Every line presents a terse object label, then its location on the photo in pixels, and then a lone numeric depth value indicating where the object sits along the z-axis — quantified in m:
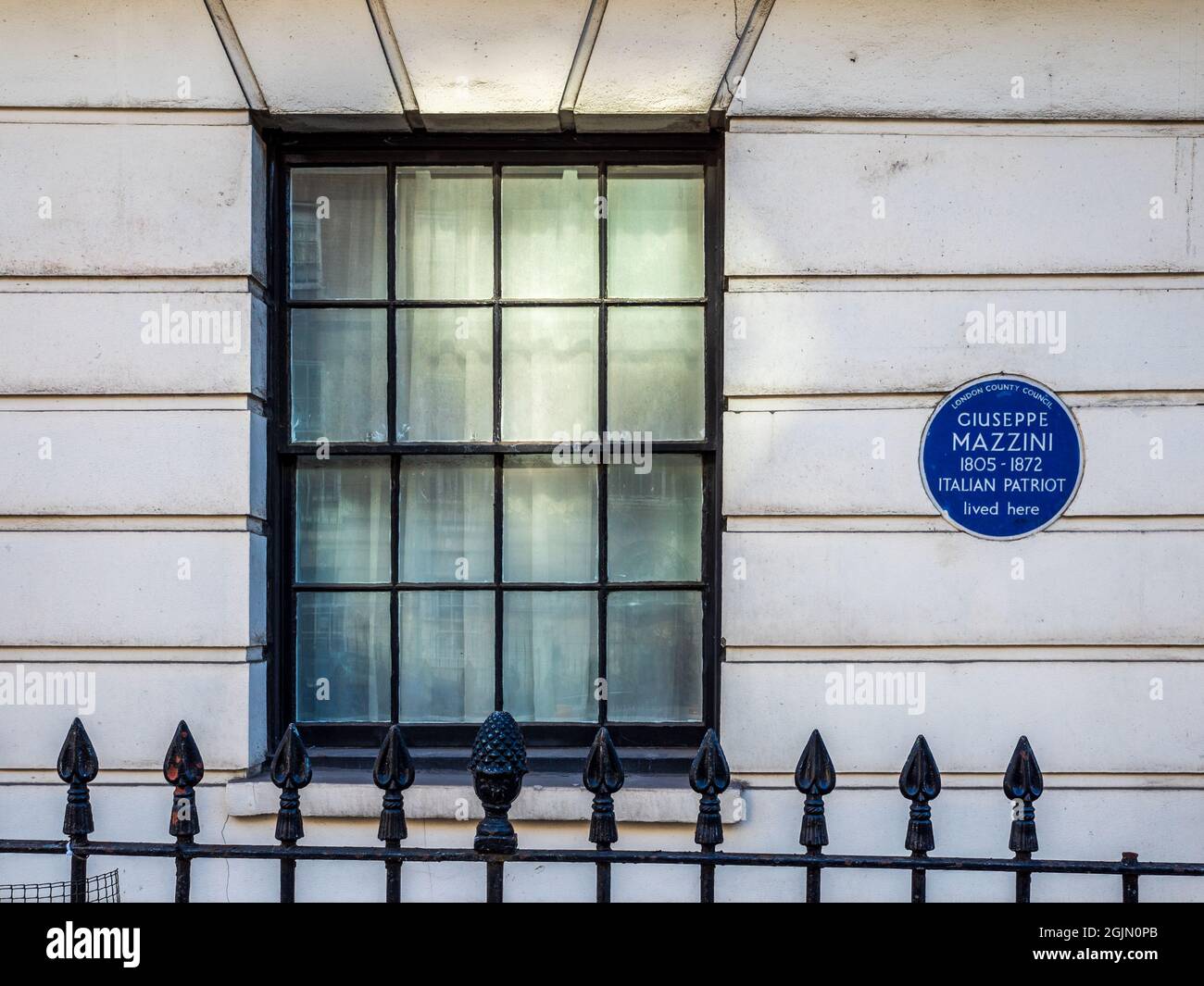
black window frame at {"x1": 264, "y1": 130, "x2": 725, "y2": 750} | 4.23
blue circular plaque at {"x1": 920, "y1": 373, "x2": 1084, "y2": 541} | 4.04
